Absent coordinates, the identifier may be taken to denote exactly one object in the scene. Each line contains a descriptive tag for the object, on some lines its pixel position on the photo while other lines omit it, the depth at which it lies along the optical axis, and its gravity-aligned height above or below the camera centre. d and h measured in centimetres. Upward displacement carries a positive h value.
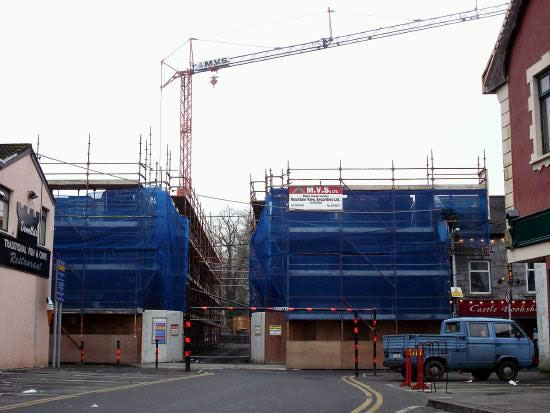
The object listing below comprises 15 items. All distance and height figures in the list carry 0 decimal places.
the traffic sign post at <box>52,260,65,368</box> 2895 +30
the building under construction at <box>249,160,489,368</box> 3391 +280
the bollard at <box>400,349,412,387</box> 1967 -152
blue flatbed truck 2247 -114
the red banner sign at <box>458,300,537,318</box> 3425 +14
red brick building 1516 +417
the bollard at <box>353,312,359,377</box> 2671 -140
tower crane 6662 +2419
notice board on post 3453 -74
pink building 2598 +213
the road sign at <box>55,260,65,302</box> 2919 +139
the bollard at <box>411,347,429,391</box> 1861 -162
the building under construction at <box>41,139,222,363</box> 3391 +204
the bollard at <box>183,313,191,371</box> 2759 -123
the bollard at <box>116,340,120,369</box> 2983 -177
